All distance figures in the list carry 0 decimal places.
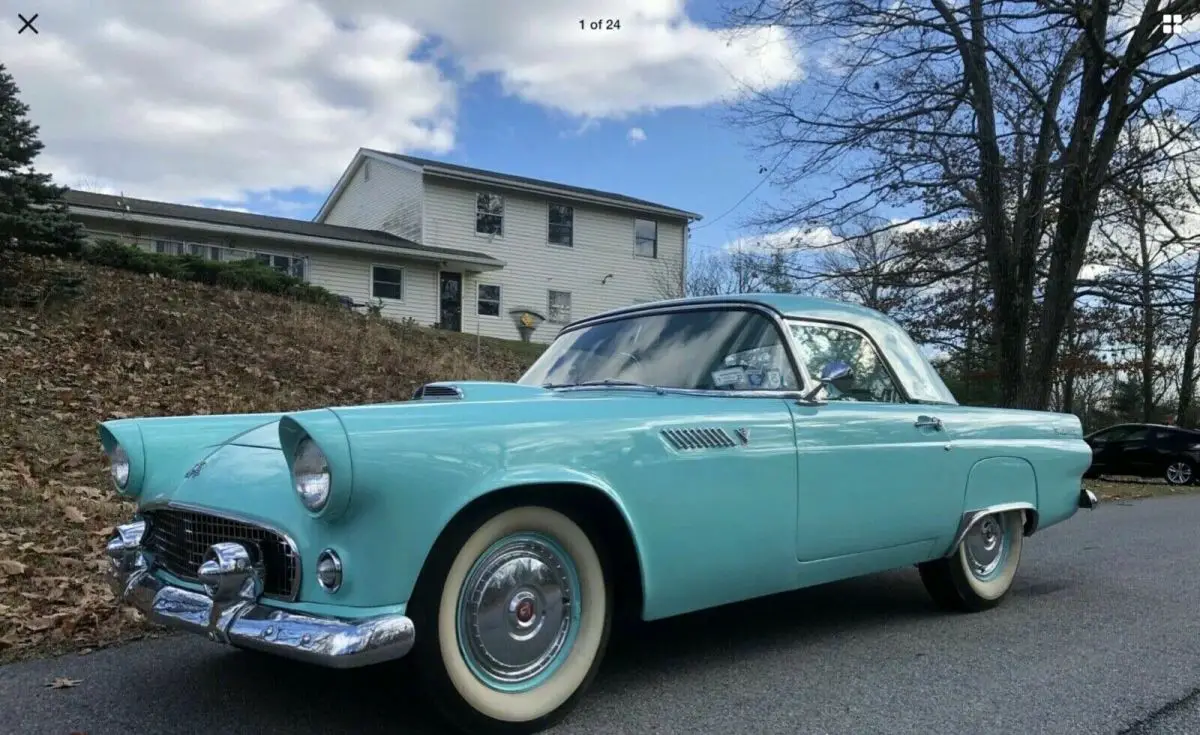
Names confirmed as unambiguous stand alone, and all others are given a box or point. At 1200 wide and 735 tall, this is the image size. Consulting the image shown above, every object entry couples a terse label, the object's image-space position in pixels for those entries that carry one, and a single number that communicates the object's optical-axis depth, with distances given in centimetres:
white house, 2050
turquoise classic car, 264
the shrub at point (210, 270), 1481
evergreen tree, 1192
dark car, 1803
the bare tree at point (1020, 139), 1279
